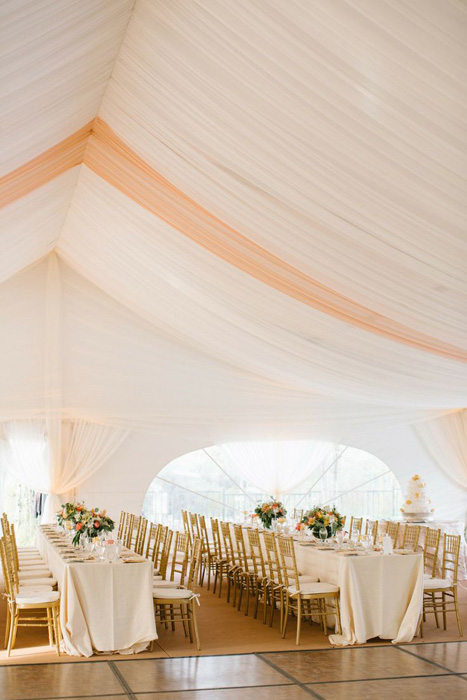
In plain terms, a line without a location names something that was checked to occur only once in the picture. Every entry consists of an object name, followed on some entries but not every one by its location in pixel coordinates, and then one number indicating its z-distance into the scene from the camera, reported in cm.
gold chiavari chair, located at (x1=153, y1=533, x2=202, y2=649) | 645
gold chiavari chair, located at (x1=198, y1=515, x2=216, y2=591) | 998
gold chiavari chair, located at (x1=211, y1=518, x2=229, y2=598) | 934
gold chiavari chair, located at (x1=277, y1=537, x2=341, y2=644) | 664
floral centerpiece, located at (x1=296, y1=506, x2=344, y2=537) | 807
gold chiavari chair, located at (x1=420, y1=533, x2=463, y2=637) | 697
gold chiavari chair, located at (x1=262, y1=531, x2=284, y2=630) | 711
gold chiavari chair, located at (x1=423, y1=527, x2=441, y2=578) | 764
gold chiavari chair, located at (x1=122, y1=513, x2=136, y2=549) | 935
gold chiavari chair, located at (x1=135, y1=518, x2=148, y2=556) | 865
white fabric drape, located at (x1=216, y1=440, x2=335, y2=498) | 1338
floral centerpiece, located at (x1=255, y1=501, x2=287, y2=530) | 1020
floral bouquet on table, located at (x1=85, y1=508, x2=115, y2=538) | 744
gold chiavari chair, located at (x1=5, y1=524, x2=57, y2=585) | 735
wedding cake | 1133
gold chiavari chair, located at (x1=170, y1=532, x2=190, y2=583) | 705
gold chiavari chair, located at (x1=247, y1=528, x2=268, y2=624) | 755
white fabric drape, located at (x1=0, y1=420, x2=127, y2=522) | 1170
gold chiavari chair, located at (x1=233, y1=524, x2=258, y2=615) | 809
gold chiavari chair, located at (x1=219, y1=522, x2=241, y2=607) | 873
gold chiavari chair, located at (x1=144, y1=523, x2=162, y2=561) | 781
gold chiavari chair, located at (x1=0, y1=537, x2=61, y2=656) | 615
